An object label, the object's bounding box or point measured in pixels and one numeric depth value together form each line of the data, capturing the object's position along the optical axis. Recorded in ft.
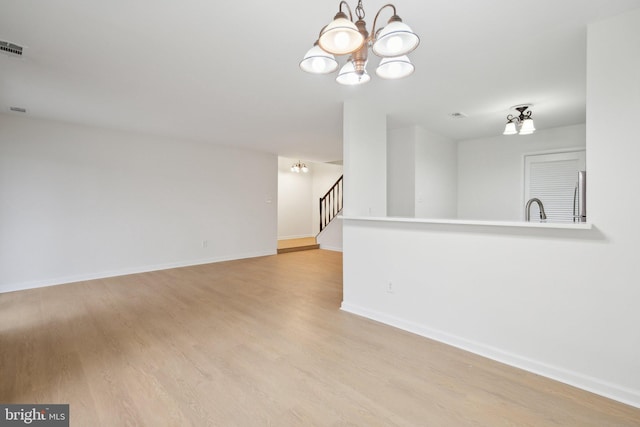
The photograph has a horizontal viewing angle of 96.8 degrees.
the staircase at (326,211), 27.07
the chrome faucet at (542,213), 9.22
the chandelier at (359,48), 4.30
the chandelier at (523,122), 11.60
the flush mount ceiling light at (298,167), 31.00
